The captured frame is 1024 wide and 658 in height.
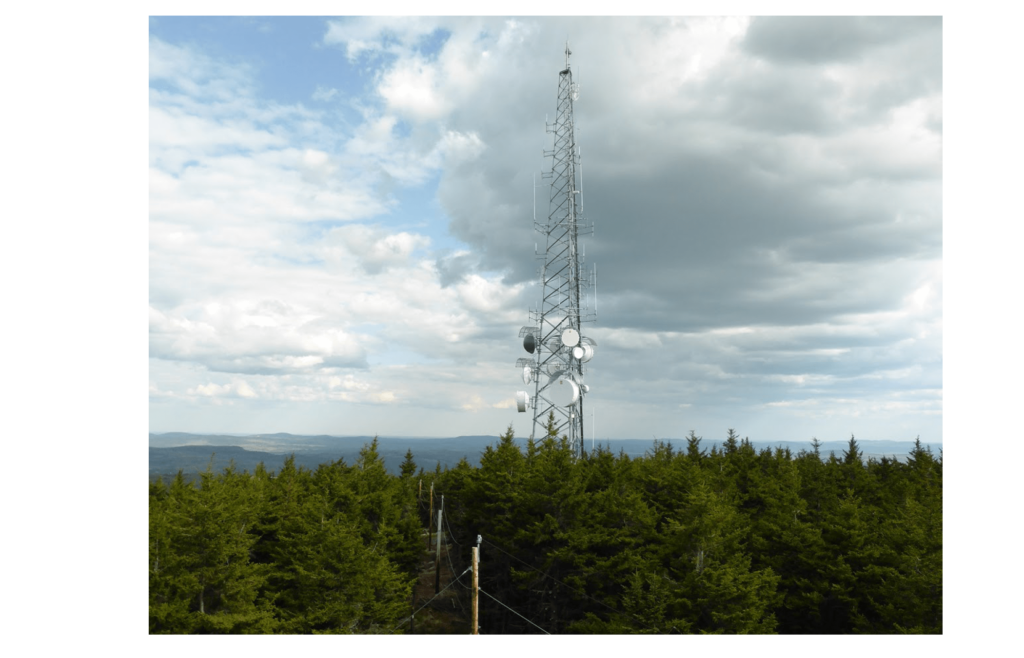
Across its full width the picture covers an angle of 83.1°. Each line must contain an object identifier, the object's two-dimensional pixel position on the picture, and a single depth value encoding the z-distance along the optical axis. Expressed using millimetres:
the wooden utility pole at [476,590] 17478
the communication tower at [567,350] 32781
